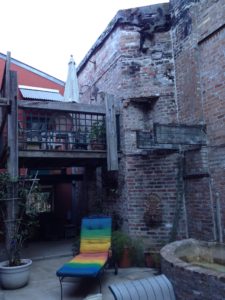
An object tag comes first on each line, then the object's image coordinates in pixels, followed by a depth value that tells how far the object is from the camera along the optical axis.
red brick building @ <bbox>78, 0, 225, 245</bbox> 5.62
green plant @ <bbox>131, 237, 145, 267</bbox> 6.04
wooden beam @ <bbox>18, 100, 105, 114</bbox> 6.39
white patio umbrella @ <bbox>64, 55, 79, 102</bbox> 8.24
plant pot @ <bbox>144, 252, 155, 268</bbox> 5.92
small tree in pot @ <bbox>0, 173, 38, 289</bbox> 4.96
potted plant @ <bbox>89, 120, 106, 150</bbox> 7.20
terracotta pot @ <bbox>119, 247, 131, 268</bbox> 5.99
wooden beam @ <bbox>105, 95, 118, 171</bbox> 6.74
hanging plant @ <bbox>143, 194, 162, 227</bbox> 6.41
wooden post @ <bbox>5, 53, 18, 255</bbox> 5.66
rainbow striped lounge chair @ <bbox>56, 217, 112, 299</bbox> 4.60
